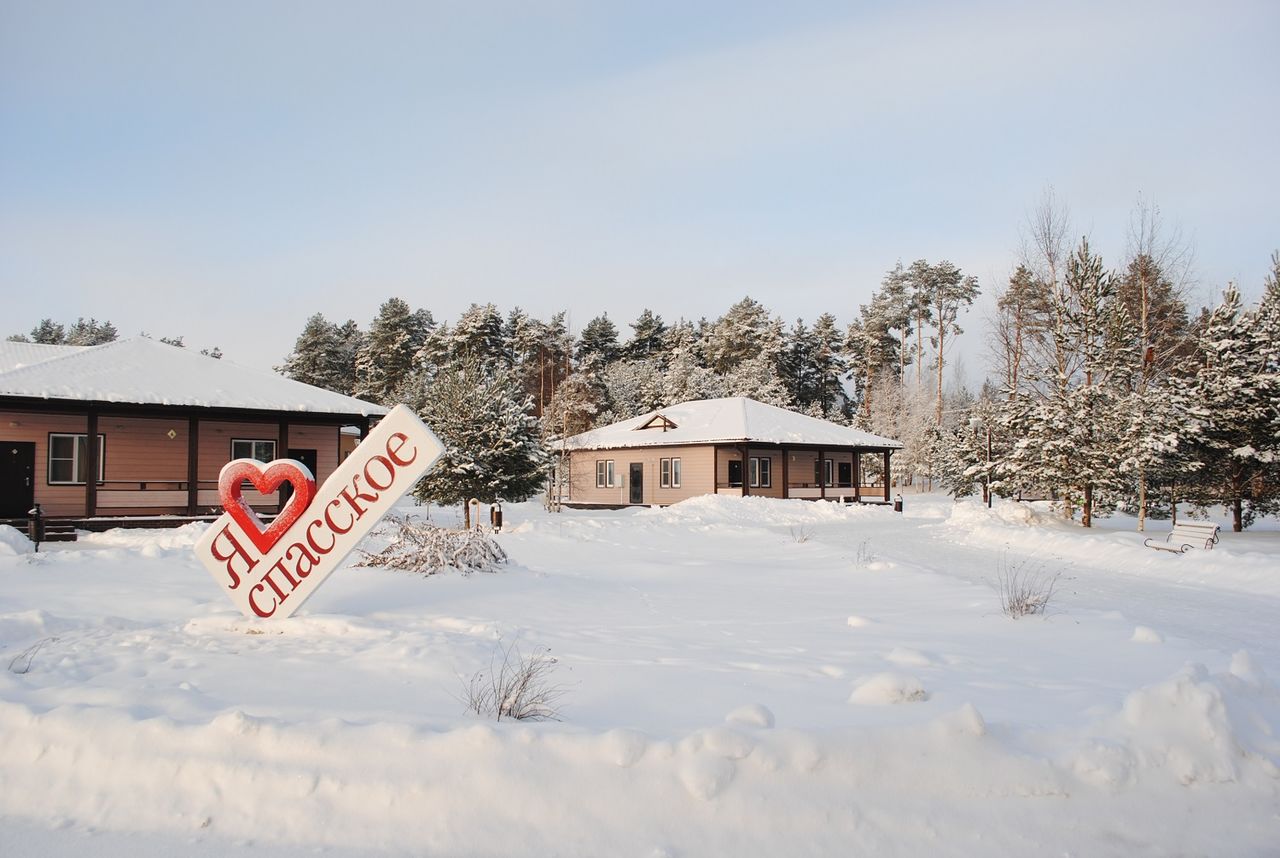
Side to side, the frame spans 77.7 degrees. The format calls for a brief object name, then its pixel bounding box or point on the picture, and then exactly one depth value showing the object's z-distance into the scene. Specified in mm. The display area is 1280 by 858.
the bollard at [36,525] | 15898
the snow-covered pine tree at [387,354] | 60438
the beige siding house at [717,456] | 35625
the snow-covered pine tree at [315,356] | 61656
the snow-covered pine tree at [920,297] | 63156
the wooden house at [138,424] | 19844
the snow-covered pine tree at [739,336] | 64125
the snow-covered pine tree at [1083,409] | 23469
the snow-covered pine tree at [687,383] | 55688
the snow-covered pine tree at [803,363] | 66125
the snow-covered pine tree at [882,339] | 64125
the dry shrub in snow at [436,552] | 10211
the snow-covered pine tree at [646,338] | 72188
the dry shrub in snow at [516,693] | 4832
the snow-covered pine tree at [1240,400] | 21844
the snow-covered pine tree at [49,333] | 69750
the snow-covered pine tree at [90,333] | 64312
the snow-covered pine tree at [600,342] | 71875
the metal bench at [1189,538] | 16266
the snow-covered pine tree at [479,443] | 25828
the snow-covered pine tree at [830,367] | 66750
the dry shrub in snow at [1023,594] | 8594
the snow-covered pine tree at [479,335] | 59562
